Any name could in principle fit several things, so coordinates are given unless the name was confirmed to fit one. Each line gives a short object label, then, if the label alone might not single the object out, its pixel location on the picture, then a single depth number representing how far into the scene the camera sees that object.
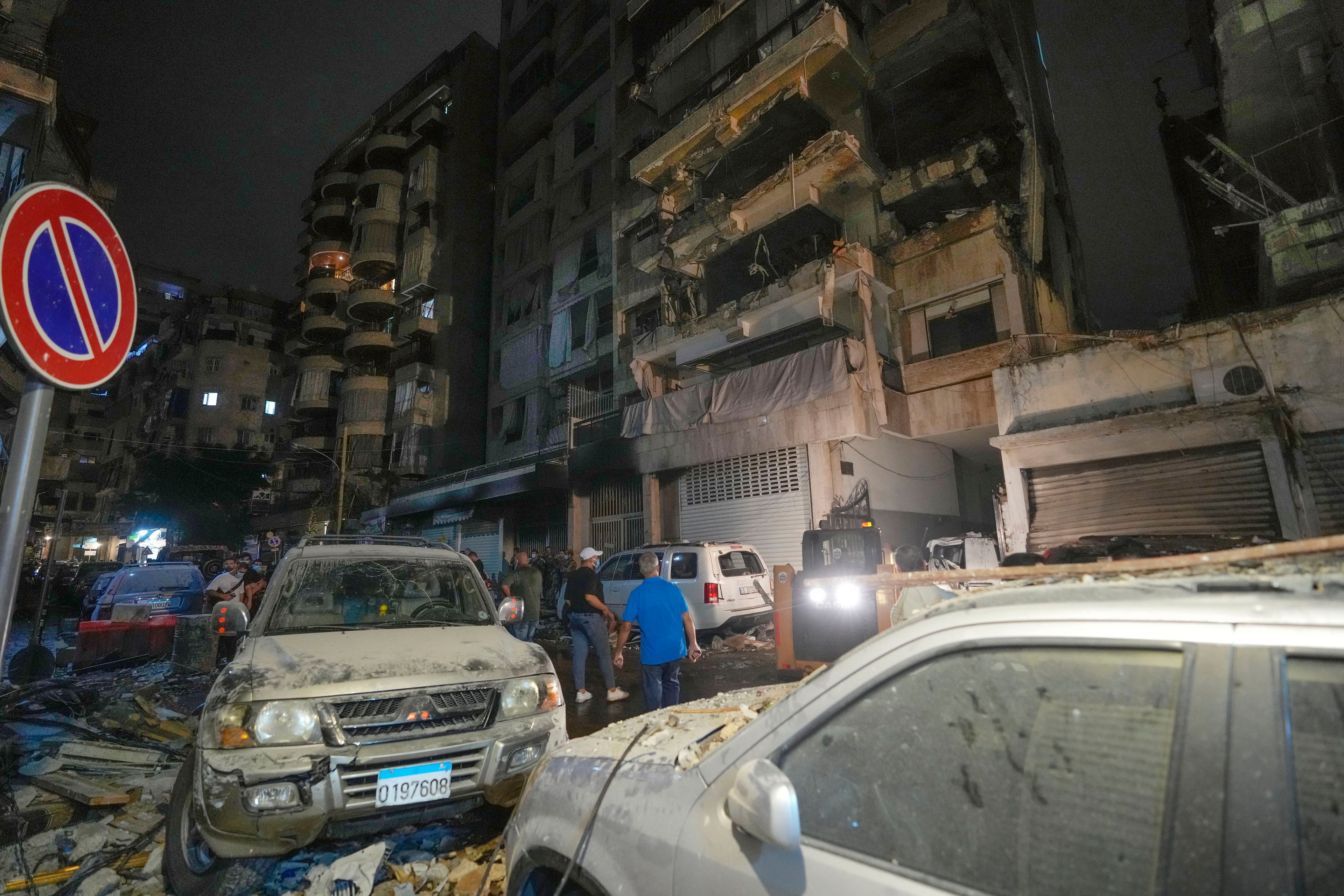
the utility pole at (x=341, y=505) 22.70
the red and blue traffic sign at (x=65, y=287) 2.06
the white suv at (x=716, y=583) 10.58
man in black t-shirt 7.09
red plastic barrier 9.15
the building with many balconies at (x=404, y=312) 31.27
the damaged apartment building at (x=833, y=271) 14.57
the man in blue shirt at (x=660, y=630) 5.72
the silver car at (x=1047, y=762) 0.94
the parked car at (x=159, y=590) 11.18
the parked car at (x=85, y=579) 20.19
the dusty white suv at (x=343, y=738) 3.05
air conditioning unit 9.26
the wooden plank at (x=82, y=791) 4.24
